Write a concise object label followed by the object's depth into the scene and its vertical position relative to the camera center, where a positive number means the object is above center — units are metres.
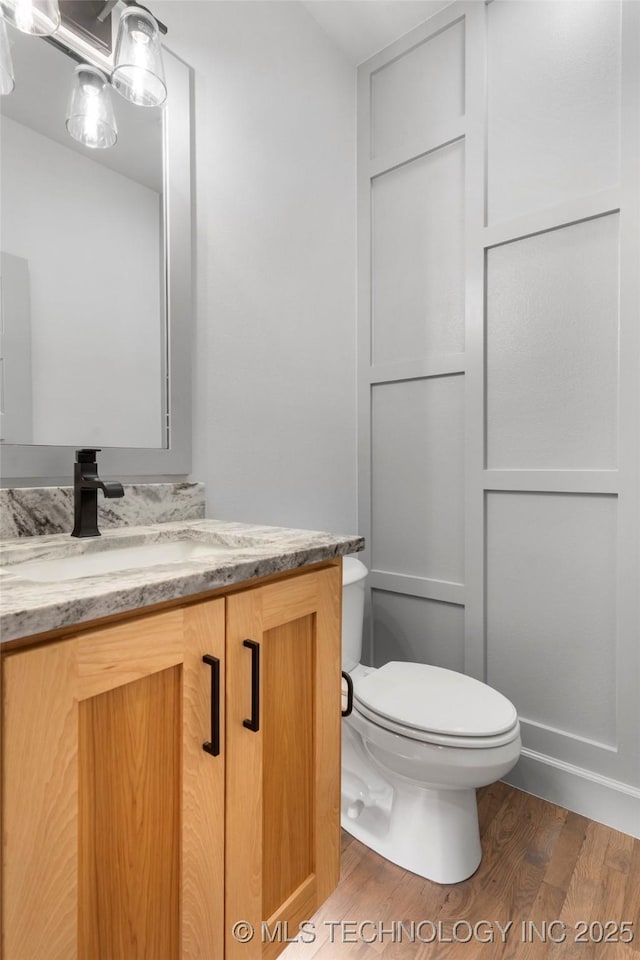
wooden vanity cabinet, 0.54 -0.41
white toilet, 1.21 -0.71
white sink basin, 0.90 -0.17
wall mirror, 1.06 +0.43
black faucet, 1.01 -0.04
